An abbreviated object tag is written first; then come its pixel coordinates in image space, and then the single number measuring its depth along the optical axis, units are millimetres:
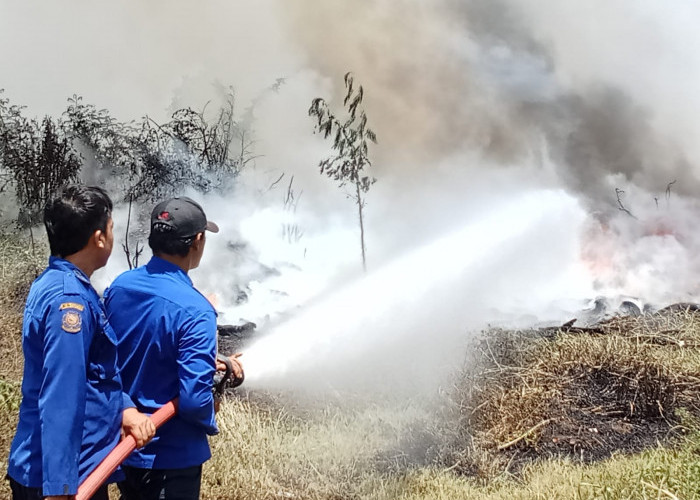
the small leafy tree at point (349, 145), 10825
